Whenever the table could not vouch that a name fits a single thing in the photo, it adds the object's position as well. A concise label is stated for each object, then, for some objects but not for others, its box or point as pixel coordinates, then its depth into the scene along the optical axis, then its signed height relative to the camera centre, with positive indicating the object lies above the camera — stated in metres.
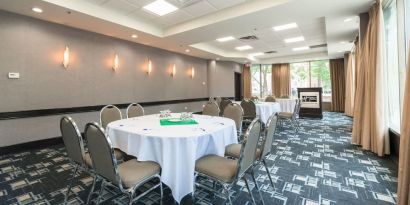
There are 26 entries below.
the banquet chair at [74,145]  1.97 -0.47
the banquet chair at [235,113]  3.52 -0.31
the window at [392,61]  3.55 +0.58
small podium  8.22 -0.33
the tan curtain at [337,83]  10.27 +0.55
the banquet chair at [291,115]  5.82 -0.60
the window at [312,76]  11.08 +1.07
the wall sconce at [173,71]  8.06 +1.07
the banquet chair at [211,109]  4.00 -0.26
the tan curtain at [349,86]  8.12 +0.28
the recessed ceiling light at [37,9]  3.88 +1.80
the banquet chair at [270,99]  7.28 -0.14
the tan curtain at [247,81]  12.59 +0.93
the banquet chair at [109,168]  1.65 -0.62
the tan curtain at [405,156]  1.78 -0.59
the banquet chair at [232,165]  1.77 -0.69
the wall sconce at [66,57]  4.80 +1.04
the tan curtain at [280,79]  11.90 +0.96
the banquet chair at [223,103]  5.85 -0.20
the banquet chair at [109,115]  3.34 -0.28
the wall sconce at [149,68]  7.00 +1.06
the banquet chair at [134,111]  3.95 -0.26
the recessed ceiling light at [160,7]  4.28 +2.03
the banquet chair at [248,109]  5.41 -0.37
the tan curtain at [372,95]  3.49 -0.04
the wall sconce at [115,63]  5.89 +1.05
